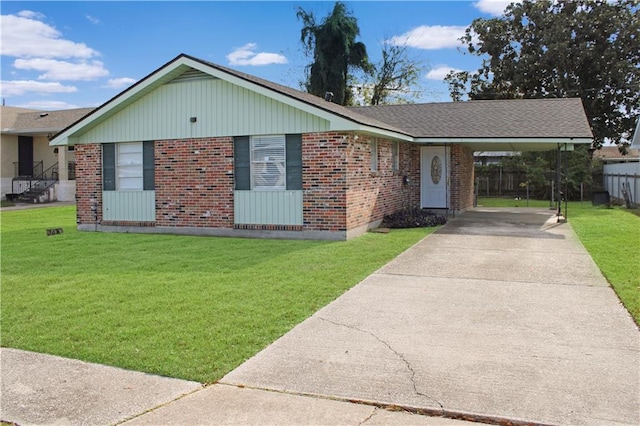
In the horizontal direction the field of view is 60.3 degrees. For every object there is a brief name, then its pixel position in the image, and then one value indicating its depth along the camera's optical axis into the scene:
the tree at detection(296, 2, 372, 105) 35.59
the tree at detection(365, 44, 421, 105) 40.34
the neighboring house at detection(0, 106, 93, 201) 28.64
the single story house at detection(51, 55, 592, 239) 12.13
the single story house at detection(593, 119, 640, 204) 21.62
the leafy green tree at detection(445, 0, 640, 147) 29.98
